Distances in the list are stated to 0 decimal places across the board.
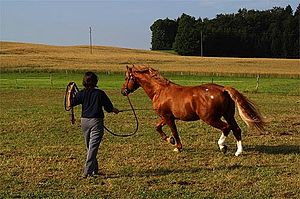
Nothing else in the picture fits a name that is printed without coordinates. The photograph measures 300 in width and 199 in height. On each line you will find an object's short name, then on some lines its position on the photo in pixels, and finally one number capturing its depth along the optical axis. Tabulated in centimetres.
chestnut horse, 976
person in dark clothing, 813
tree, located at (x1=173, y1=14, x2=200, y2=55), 10248
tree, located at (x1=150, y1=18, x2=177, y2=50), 13238
